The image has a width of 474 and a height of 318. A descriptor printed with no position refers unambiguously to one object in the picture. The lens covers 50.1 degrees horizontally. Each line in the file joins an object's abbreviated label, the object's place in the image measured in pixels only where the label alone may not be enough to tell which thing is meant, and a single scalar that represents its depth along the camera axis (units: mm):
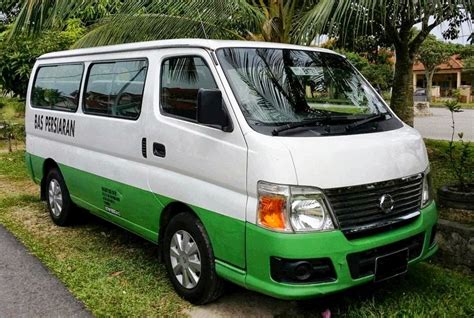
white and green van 3121
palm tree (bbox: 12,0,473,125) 5250
